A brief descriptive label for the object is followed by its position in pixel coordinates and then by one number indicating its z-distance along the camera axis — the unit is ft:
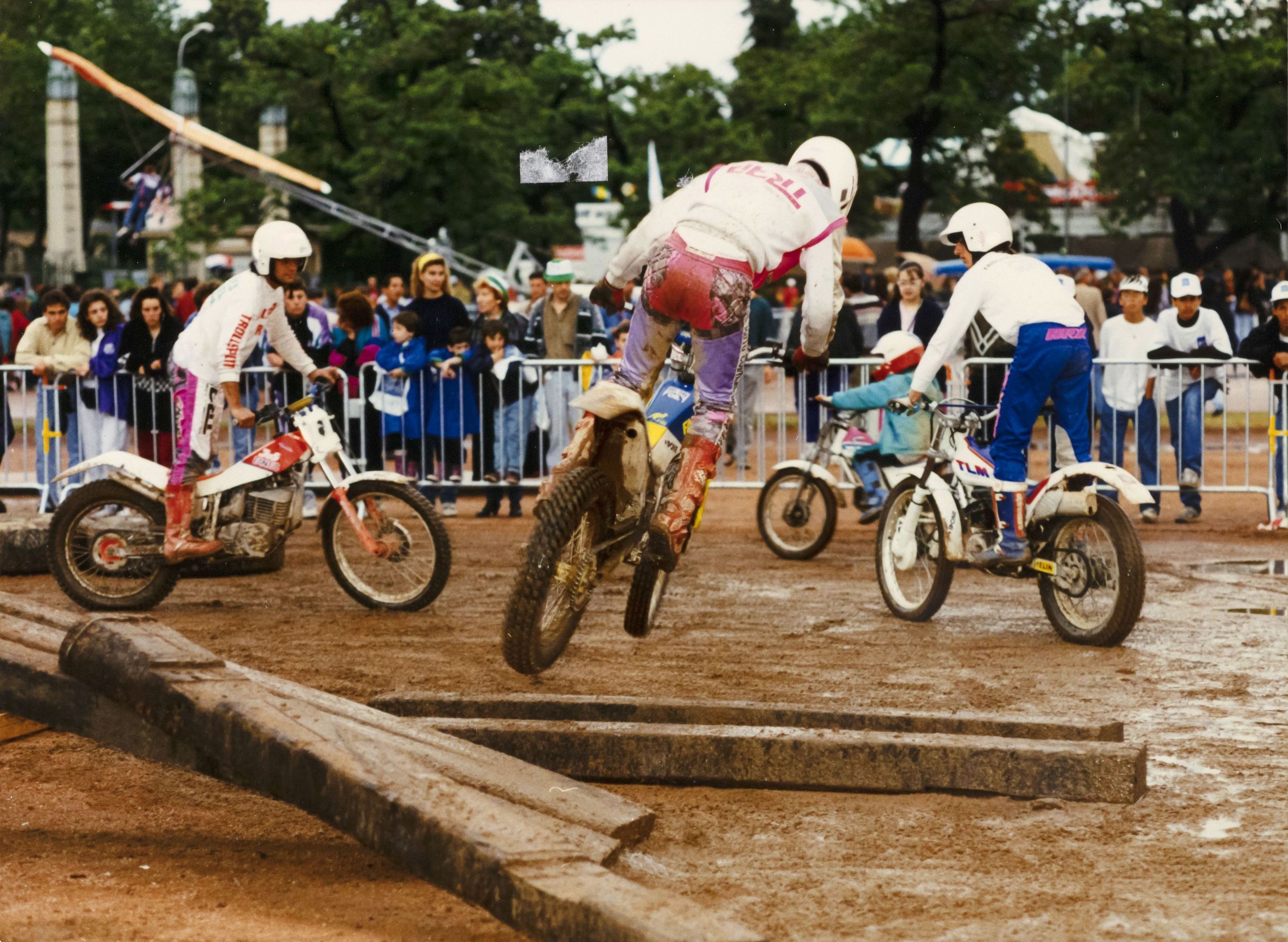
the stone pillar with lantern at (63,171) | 163.73
